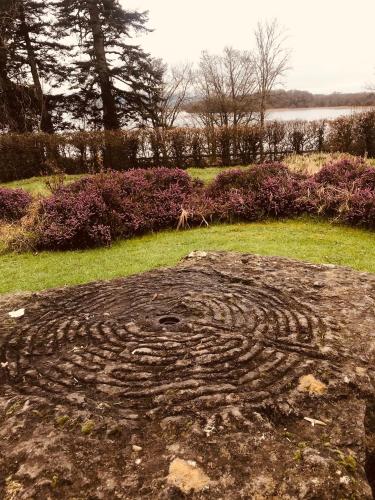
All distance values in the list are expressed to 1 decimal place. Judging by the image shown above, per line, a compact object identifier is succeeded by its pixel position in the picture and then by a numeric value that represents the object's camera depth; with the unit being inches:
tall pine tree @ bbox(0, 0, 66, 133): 882.1
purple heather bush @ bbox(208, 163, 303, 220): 414.0
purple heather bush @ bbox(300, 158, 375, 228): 378.5
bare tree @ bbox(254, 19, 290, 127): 1167.0
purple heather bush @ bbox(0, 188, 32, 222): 450.6
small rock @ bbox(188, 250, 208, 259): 223.4
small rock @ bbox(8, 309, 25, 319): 155.7
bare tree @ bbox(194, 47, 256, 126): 1104.2
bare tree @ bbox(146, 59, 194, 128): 956.6
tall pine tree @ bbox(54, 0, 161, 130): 872.9
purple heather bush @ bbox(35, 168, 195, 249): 347.6
